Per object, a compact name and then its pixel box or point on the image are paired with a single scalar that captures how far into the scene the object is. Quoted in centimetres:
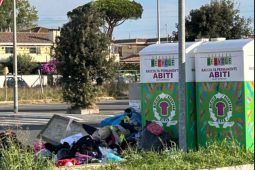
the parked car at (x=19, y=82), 5403
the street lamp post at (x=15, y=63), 2739
